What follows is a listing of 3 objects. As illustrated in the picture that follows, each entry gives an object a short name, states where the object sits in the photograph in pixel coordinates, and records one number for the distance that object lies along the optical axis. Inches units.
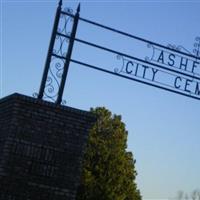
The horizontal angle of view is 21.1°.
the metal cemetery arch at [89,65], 383.9
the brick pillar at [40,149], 340.8
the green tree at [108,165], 1108.5
